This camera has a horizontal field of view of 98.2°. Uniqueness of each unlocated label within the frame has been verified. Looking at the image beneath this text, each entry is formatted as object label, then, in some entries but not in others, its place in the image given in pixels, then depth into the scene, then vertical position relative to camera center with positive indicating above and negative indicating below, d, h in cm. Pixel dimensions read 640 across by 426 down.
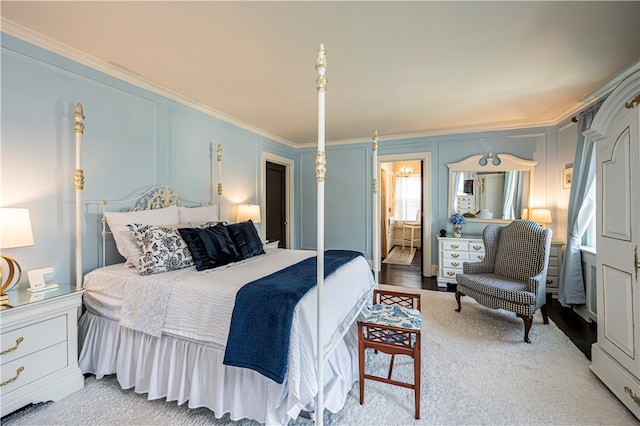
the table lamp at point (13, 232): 169 -11
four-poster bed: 148 -70
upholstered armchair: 265 -66
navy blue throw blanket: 145 -62
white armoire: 172 -20
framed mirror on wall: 435 +42
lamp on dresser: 392 -5
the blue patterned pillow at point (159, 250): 205 -28
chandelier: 785 +120
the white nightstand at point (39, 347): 164 -85
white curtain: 797 +46
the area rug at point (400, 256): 614 -105
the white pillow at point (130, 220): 220 -6
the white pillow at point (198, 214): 287 -1
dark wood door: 518 +17
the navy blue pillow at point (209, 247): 223 -28
